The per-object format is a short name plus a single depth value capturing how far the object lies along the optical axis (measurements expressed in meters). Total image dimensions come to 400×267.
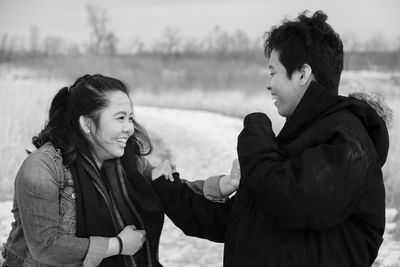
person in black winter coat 1.75
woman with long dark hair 2.18
